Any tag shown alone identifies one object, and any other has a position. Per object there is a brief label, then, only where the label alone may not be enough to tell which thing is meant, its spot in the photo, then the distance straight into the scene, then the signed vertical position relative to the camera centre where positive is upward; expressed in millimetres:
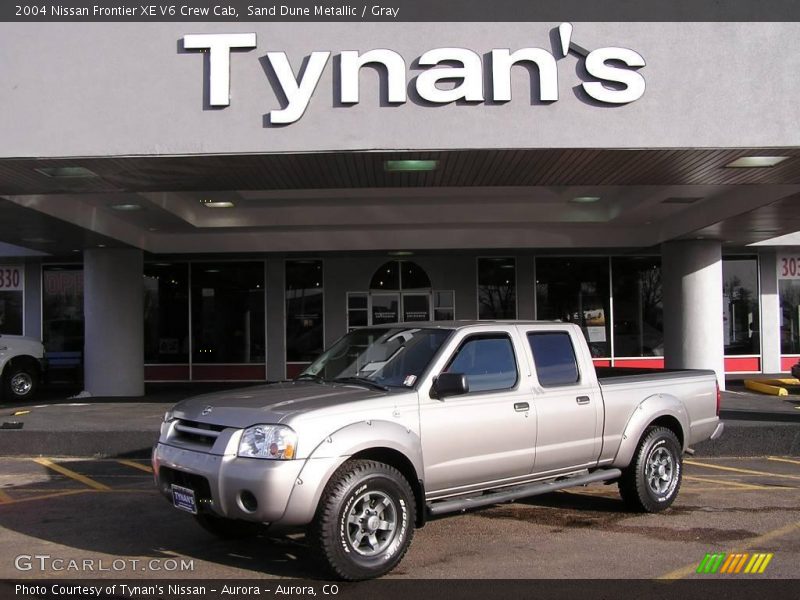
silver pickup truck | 5035 -925
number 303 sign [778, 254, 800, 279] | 21578 +1369
